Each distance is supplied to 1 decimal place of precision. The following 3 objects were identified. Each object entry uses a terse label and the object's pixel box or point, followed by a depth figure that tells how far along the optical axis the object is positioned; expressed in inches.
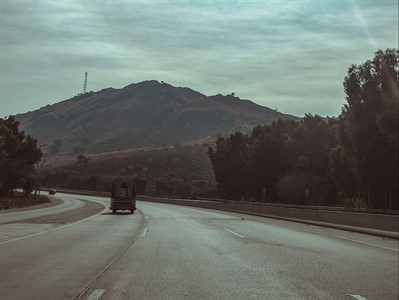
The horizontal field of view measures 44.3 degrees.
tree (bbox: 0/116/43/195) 2940.5
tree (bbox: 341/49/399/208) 1776.6
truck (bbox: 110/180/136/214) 1748.8
